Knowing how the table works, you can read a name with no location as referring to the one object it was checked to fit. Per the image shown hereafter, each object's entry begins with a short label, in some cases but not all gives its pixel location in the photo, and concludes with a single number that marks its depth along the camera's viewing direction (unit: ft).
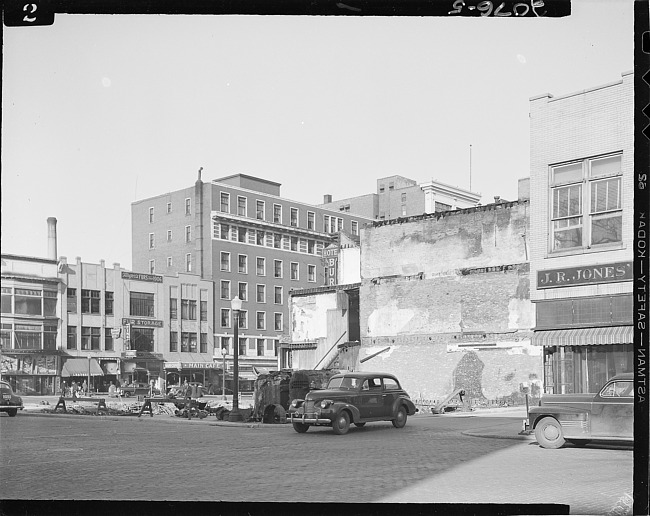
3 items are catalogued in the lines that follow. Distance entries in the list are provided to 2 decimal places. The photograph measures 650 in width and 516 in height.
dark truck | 52.95
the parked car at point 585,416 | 39.14
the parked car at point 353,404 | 47.42
